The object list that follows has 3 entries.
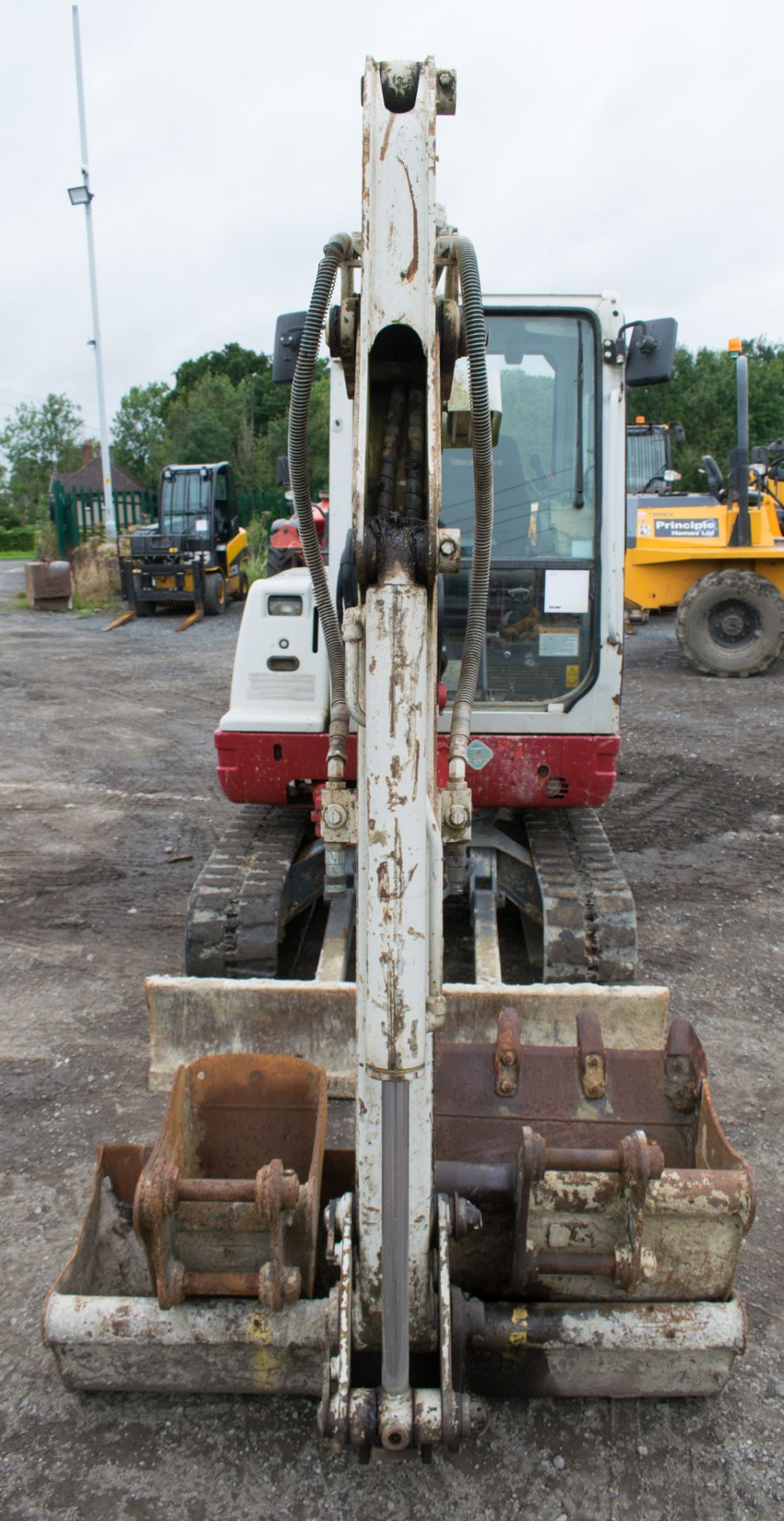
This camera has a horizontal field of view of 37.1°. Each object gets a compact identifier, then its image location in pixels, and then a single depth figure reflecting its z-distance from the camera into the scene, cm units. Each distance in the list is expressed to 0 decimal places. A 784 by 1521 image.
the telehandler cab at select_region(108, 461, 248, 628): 1816
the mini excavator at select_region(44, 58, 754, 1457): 208
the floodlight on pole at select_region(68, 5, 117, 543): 2212
